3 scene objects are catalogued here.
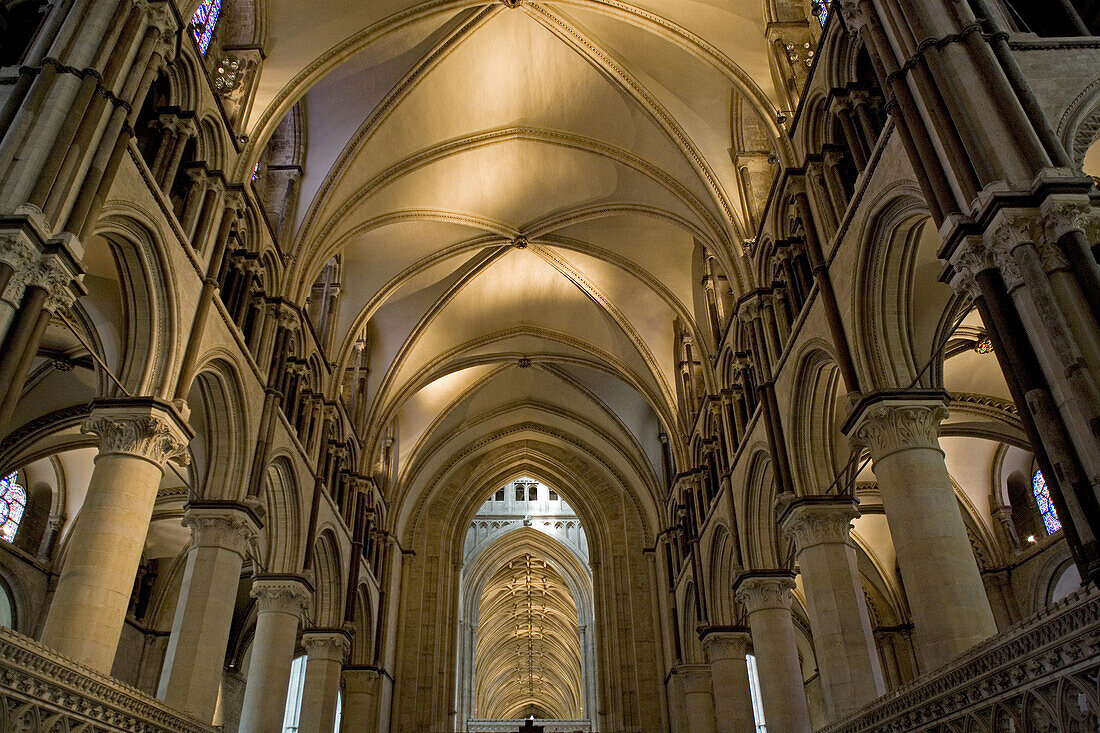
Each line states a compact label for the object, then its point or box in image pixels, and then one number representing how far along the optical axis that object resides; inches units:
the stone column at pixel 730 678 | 756.6
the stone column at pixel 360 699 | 880.9
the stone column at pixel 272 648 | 585.6
